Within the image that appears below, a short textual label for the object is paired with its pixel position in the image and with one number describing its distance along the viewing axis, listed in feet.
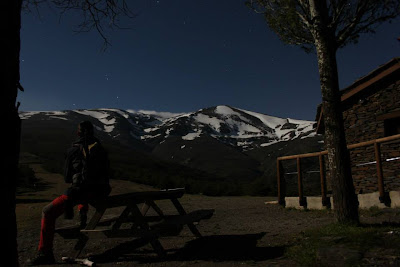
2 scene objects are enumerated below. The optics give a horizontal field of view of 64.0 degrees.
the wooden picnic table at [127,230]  13.94
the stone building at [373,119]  39.29
